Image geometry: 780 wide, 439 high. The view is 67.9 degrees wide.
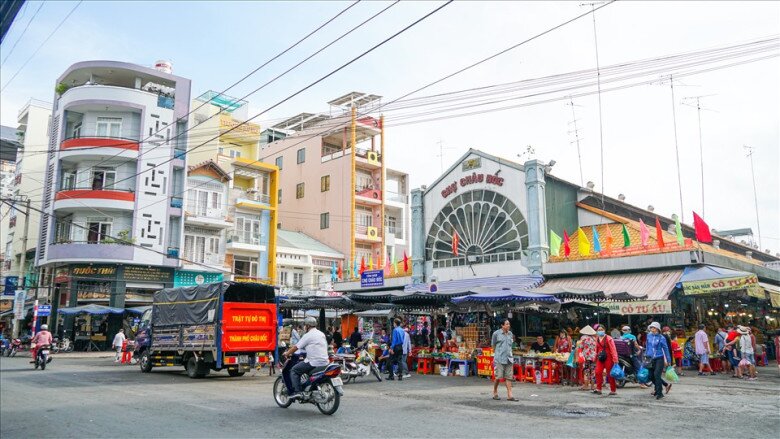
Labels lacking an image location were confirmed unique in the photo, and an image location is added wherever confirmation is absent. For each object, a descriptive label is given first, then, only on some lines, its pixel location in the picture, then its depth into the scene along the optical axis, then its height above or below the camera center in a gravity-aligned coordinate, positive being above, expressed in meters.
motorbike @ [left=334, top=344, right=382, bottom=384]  15.88 -1.32
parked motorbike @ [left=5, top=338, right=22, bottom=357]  26.93 -1.33
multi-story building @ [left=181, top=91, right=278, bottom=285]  39.03 +7.95
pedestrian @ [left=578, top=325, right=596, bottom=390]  14.35 -0.88
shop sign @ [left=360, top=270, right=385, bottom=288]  33.25 +2.27
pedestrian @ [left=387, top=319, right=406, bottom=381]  17.53 -0.89
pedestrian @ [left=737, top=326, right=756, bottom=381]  17.05 -0.91
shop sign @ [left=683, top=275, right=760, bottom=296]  19.44 +1.11
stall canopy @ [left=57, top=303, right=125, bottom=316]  31.17 +0.44
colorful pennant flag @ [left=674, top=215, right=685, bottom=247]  22.80 +3.22
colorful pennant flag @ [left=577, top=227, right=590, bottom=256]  24.66 +3.14
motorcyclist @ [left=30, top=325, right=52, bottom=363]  19.26 -0.72
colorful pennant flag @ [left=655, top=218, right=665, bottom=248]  22.66 +3.17
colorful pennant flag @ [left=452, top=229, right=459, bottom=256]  29.13 +3.73
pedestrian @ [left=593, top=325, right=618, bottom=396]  13.38 -0.87
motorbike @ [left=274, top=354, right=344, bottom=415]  9.85 -1.19
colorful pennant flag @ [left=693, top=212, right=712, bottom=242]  22.78 +3.46
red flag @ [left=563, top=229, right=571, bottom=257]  25.06 +3.05
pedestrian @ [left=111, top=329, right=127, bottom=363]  25.16 -1.02
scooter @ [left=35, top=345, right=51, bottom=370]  19.02 -1.26
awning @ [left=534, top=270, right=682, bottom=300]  21.12 +1.36
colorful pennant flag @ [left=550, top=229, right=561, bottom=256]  25.73 +3.25
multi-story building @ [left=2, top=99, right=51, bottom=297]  42.25 +10.15
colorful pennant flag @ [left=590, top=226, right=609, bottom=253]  24.37 +3.09
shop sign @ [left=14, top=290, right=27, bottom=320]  32.53 +0.82
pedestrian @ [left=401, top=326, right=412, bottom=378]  17.64 -1.00
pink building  47.94 +11.37
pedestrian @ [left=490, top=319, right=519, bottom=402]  12.38 -0.82
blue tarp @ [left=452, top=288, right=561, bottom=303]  17.36 +0.64
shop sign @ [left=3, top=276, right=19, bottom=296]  38.76 +2.28
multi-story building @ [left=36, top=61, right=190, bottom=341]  34.06 +7.49
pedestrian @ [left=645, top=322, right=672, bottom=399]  12.41 -0.77
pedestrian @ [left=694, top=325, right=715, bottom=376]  19.03 -1.04
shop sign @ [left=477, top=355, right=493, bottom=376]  17.42 -1.42
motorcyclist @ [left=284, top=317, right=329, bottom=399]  10.12 -0.62
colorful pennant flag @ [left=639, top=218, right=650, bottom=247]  23.31 +3.36
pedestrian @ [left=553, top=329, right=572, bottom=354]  16.98 -0.75
